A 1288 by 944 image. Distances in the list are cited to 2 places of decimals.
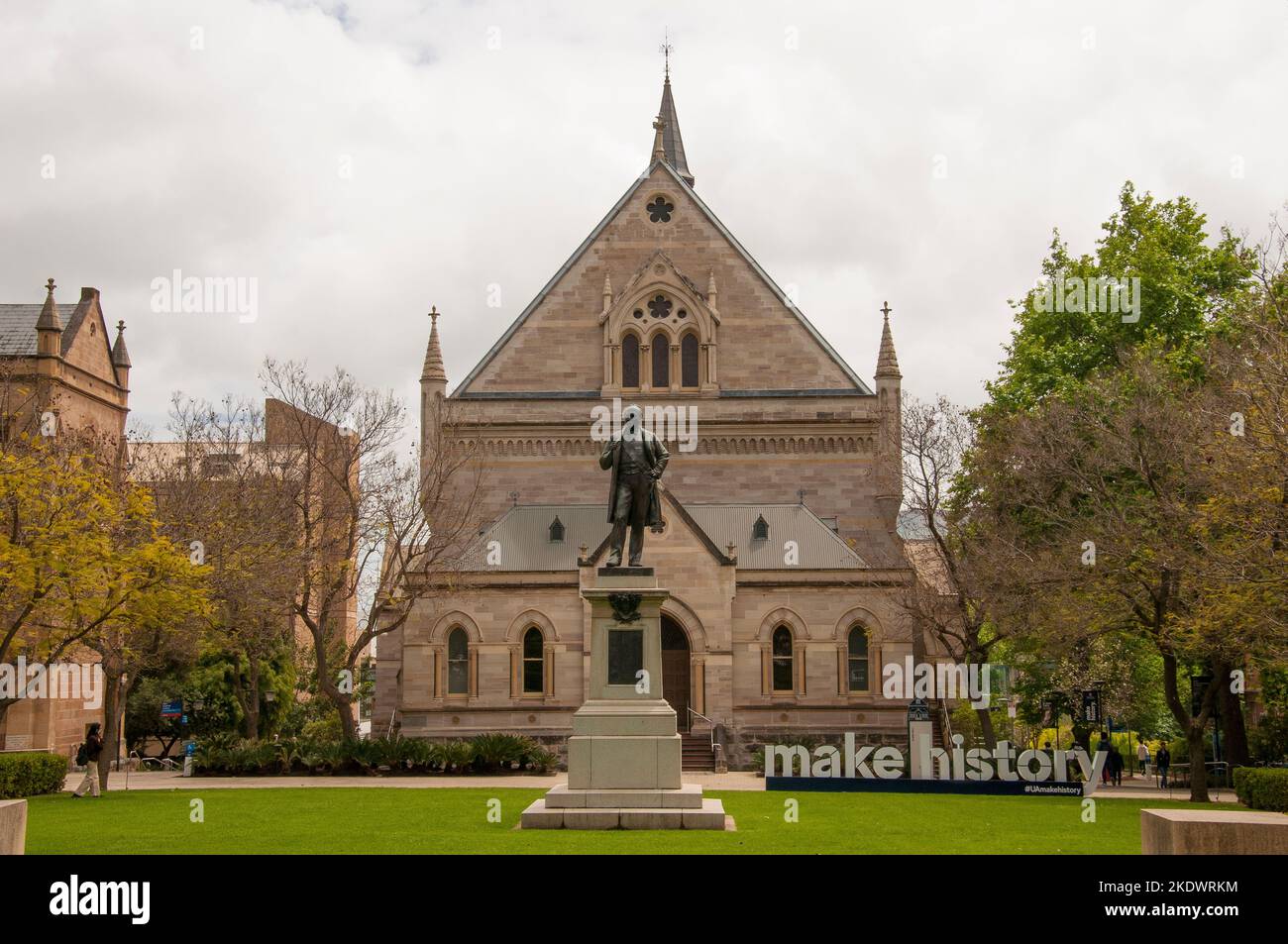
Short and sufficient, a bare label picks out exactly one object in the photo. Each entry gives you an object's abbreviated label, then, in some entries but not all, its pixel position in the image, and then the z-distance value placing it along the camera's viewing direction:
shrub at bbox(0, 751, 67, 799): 27.94
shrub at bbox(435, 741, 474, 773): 35.19
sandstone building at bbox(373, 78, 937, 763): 42.25
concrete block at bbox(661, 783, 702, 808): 18.73
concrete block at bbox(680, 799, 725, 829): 18.30
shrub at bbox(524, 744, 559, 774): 35.75
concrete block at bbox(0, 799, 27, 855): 12.77
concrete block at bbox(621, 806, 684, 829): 18.20
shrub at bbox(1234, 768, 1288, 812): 23.33
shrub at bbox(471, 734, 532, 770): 35.47
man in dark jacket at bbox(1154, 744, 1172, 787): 39.06
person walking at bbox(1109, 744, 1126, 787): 39.19
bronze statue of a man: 20.80
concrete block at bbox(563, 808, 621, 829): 18.19
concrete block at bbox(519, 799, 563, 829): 18.14
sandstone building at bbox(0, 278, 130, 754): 44.00
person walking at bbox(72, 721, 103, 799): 28.61
